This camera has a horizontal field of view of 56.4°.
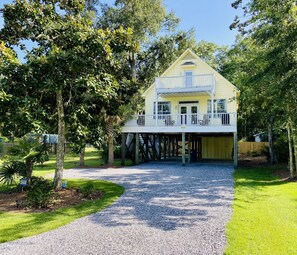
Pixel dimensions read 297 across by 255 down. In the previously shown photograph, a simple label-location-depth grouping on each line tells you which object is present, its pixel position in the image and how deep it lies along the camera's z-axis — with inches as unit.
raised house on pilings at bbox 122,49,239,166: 771.0
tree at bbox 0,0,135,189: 324.5
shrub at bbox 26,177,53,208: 316.2
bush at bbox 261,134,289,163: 783.1
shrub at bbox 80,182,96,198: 367.2
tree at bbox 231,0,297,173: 357.1
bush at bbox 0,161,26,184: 373.1
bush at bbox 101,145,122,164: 889.5
